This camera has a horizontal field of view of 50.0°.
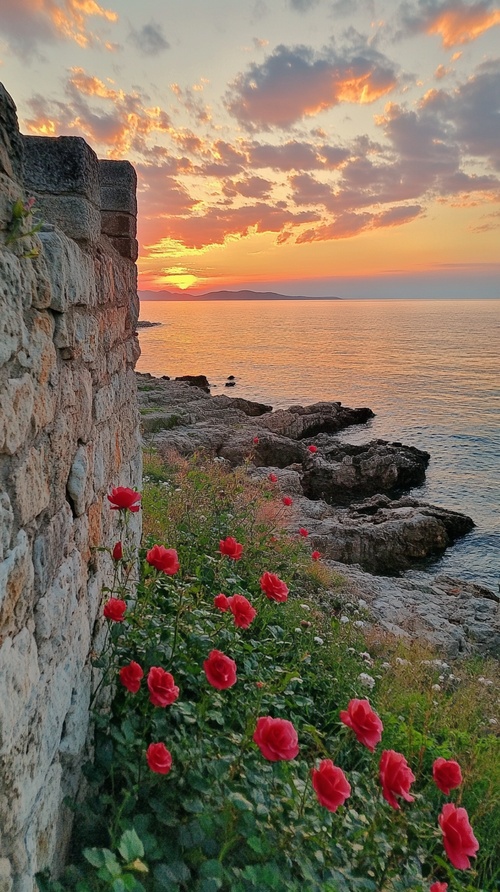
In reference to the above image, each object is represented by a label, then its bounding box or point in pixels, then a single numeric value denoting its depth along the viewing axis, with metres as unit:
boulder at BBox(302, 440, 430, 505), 14.20
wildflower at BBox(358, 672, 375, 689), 3.75
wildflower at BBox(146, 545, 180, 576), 2.32
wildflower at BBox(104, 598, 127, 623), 2.16
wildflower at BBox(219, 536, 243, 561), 3.00
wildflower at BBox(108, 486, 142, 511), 2.30
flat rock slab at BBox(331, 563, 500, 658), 6.32
